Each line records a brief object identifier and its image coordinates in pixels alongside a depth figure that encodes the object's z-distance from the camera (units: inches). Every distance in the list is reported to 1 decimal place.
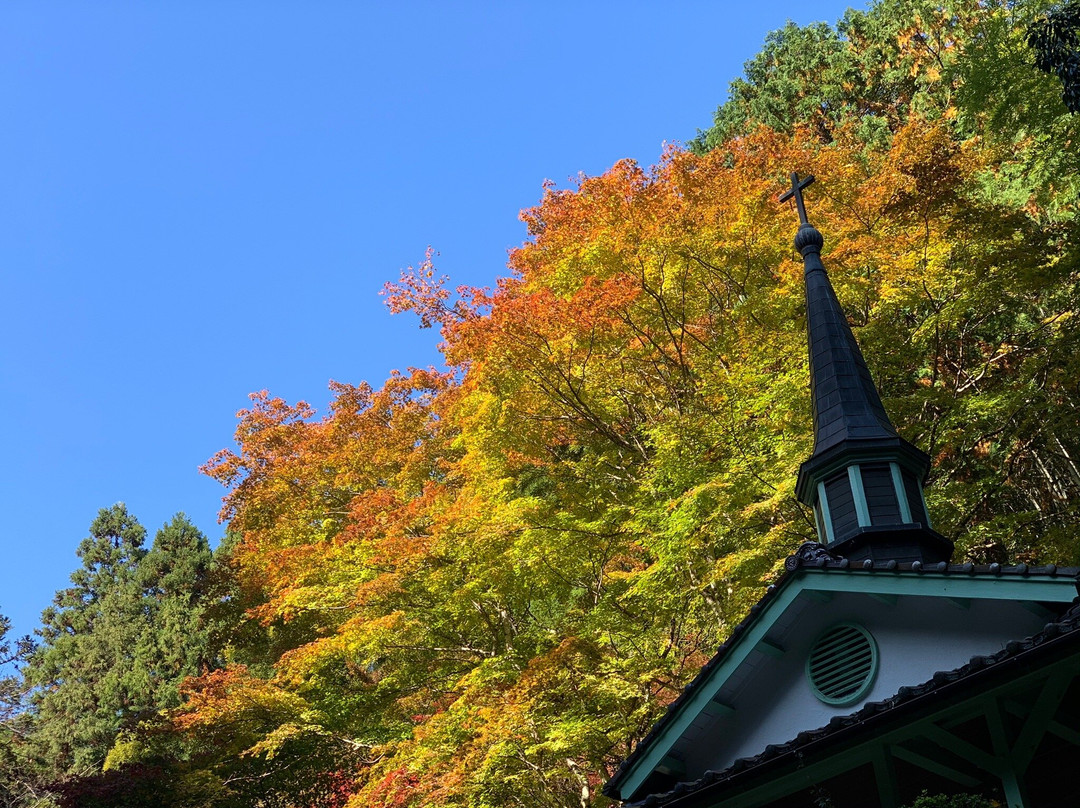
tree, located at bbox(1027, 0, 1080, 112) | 426.3
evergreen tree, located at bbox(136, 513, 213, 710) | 930.1
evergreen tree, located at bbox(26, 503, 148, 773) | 887.1
